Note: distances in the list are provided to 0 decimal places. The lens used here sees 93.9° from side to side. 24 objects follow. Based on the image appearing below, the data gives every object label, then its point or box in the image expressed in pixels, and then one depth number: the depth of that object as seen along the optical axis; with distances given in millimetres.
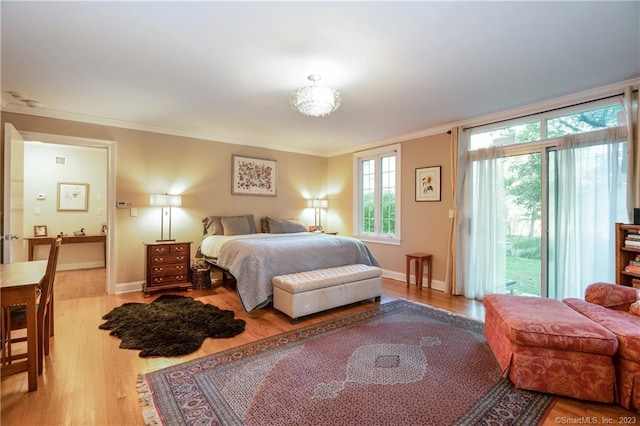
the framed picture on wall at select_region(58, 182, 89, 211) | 5812
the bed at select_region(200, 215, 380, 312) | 3336
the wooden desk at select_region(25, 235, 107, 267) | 5281
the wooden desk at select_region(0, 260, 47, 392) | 1872
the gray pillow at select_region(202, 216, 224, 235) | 4812
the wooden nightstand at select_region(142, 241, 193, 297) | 4145
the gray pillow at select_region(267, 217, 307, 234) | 5254
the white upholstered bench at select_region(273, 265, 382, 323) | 3104
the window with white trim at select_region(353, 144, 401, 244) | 5223
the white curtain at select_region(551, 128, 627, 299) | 2939
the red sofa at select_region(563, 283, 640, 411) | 1780
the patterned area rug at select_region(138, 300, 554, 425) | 1722
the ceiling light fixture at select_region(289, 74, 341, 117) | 2709
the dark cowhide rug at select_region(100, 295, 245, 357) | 2559
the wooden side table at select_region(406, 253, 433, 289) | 4523
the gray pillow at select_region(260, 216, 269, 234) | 5378
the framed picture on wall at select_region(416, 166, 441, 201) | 4547
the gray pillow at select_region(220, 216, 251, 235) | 4809
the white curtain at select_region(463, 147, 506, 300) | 3846
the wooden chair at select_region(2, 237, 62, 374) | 1990
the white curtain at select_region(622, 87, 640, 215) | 2805
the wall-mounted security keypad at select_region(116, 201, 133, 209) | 4246
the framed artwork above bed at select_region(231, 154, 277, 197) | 5285
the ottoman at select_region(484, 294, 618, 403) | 1823
